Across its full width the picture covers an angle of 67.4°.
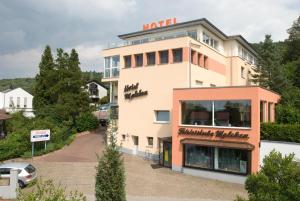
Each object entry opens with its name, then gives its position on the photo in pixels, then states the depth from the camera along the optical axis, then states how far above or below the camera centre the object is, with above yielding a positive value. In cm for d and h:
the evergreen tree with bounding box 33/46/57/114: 3110 +387
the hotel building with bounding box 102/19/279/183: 1609 +92
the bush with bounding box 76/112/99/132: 3077 -166
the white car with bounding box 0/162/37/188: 1456 -414
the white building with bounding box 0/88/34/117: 4791 +242
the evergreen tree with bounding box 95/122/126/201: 880 -260
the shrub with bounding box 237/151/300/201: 709 -228
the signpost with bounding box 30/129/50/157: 2194 -261
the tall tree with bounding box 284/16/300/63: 3377 +1047
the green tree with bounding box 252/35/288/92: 2517 +509
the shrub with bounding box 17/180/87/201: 525 -208
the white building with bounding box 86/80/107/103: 5504 +509
